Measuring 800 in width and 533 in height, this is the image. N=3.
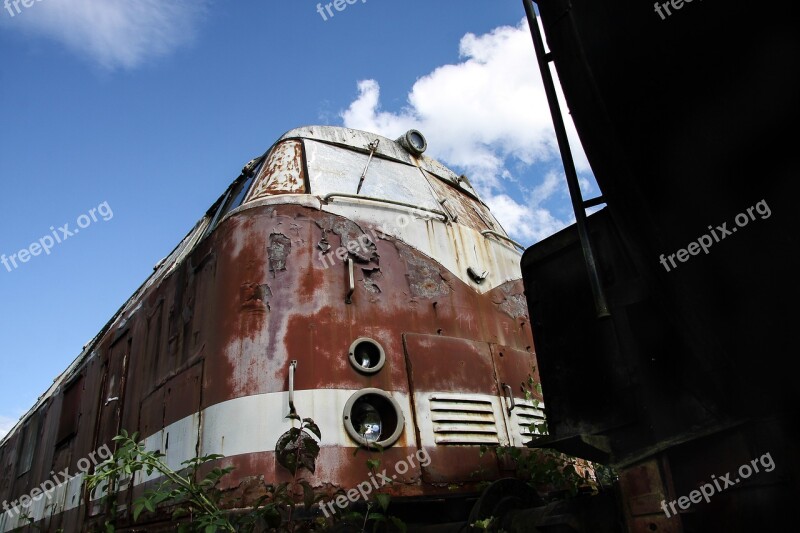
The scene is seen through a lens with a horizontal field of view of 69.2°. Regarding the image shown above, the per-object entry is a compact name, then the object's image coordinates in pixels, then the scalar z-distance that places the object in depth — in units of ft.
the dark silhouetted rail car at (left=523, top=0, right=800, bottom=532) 4.83
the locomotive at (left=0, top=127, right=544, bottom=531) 9.71
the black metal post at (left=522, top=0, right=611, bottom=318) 6.29
